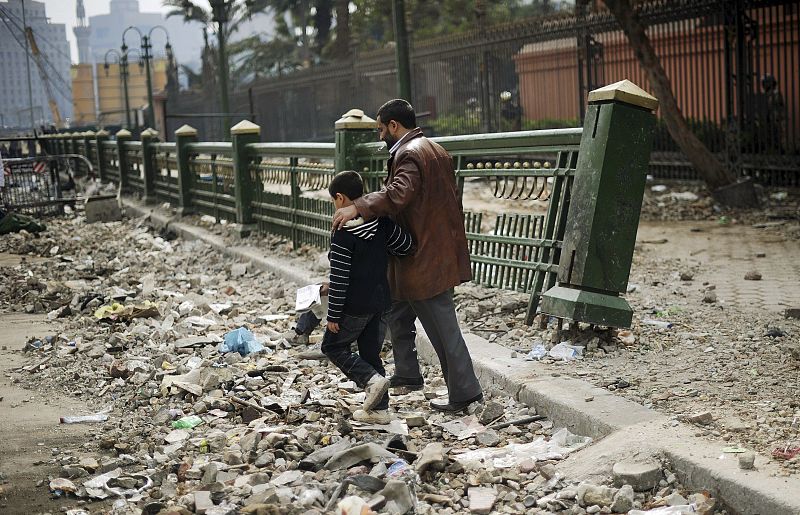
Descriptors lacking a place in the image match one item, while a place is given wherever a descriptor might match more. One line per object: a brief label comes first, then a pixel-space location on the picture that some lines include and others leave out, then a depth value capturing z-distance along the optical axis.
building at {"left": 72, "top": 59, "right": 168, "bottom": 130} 64.81
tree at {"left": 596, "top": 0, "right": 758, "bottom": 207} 13.57
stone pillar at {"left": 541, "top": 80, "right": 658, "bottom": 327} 5.78
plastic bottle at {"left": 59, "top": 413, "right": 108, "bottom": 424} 5.62
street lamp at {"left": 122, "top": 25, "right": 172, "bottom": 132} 31.81
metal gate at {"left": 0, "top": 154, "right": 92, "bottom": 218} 17.99
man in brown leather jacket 5.05
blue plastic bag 7.00
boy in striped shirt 5.04
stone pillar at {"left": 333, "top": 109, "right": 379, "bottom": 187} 8.69
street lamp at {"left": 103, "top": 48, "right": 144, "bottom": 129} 36.78
